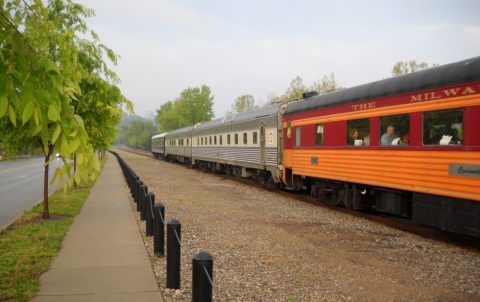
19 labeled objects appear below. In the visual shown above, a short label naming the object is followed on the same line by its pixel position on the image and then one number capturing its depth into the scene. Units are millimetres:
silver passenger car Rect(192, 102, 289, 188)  16703
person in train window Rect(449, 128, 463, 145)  8052
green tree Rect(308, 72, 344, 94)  47094
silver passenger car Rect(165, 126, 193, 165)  36469
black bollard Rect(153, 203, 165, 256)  6898
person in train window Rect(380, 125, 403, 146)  9875
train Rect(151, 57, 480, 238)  7898
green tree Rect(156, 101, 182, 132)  101500
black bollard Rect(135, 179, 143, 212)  11871
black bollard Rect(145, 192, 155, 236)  8586
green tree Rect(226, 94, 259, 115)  75812
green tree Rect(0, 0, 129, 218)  2773
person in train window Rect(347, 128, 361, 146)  11422
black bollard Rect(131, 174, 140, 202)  13416
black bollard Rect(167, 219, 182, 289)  5512
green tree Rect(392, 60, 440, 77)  42812
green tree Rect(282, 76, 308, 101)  48206
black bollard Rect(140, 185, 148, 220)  10430
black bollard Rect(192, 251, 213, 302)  3938
